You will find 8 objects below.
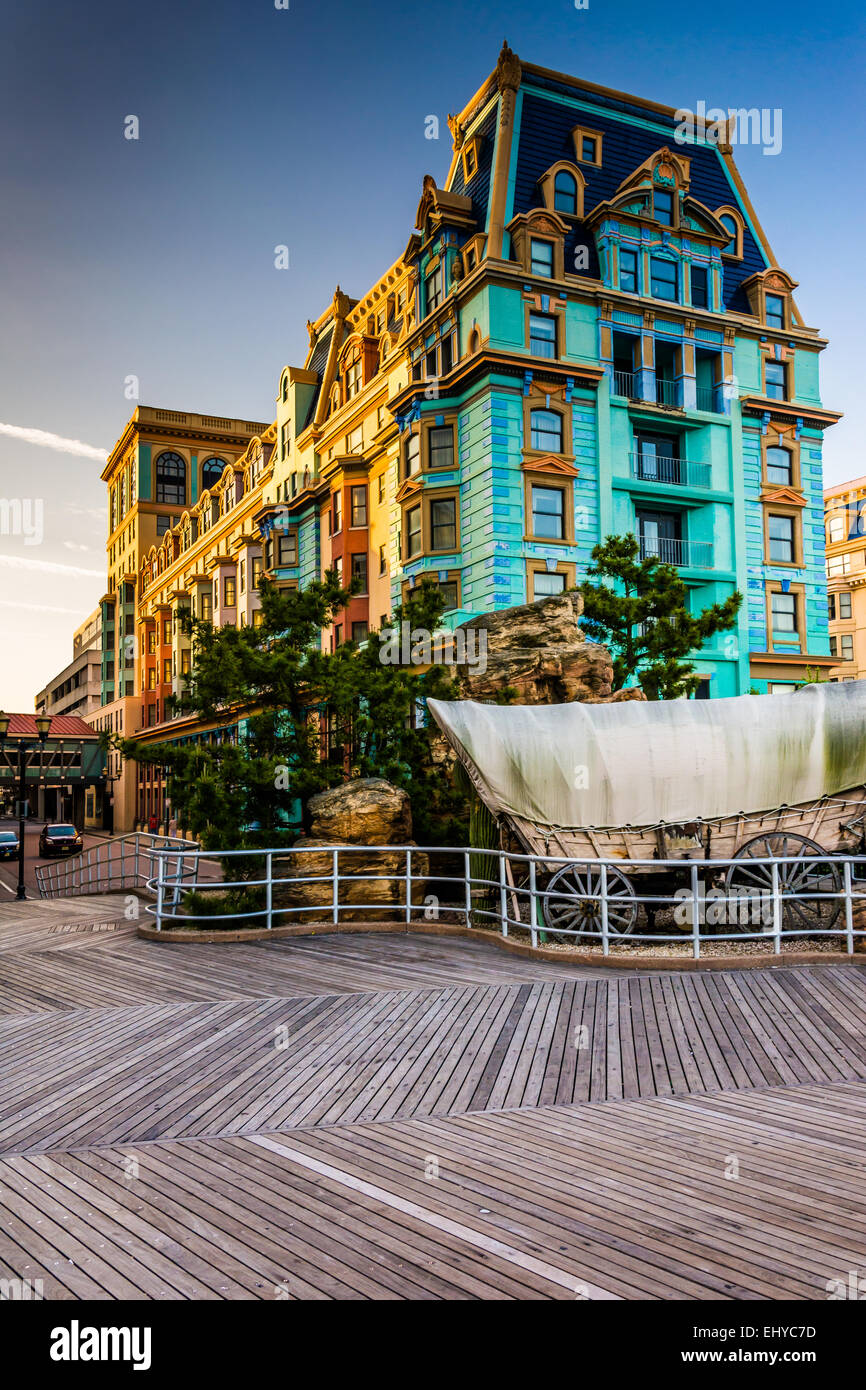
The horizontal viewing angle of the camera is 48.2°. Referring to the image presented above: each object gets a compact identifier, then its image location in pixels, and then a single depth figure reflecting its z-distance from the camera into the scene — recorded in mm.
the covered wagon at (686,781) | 12406
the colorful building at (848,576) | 63094
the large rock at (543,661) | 16750
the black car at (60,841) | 45562
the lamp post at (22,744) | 23870
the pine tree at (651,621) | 21125
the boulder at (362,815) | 14609
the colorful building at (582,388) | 28844
